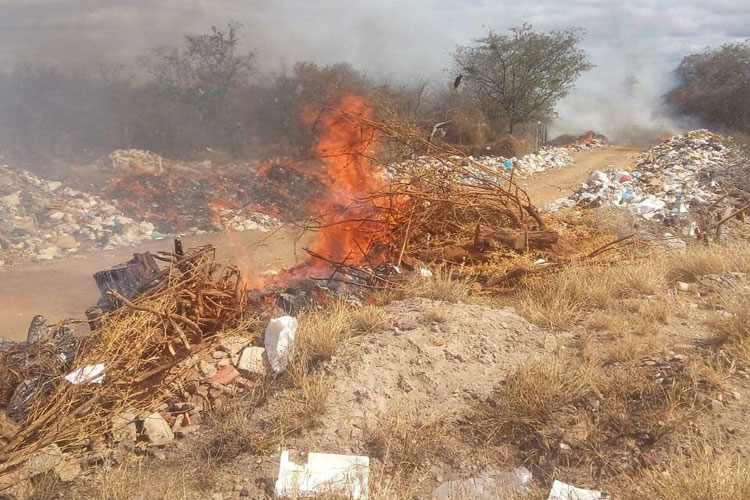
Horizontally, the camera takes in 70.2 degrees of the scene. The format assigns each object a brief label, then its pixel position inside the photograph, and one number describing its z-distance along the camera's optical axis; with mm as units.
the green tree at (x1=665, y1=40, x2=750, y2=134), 21328
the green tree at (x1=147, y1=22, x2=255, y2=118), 14281
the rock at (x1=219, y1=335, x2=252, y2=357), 3658
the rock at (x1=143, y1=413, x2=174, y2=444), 2963
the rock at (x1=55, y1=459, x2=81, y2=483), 2656
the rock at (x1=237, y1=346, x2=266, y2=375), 3398
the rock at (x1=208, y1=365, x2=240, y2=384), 3367
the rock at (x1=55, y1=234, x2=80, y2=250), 8477
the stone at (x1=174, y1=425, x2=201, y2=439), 2984
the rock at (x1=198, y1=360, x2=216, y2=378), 3441
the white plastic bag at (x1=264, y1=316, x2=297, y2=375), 3375
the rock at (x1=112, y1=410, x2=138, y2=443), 2982
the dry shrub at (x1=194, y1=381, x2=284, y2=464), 2779
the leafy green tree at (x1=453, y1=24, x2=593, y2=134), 18094
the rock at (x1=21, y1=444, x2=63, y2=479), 2662
